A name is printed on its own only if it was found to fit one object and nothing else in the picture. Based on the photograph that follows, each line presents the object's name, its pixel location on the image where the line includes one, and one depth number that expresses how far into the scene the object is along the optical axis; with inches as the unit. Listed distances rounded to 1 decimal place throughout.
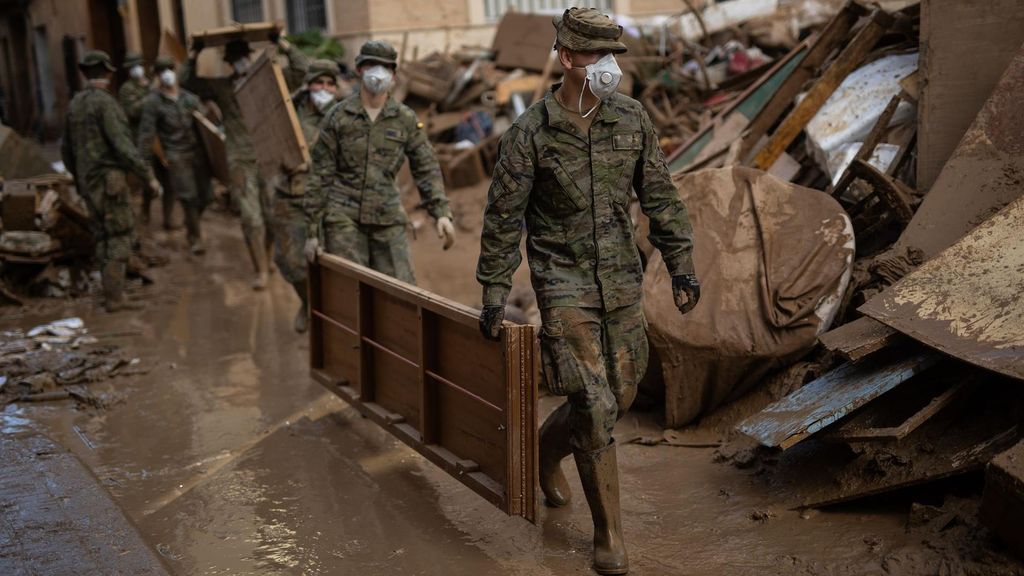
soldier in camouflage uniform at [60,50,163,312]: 379.2
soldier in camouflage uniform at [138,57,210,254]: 485.4
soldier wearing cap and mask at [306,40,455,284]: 264.8
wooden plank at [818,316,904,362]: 183.5
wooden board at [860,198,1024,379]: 170.4
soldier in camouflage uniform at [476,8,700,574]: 173.3
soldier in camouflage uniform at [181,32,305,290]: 420.5
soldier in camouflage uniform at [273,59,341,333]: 333.1
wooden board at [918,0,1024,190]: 236.7
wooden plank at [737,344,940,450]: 179.6
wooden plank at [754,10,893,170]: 289.6
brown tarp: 224.1
